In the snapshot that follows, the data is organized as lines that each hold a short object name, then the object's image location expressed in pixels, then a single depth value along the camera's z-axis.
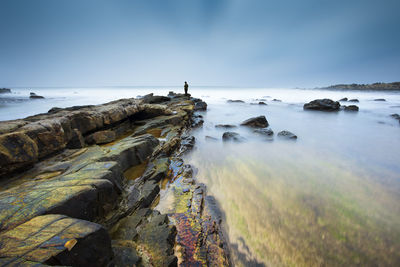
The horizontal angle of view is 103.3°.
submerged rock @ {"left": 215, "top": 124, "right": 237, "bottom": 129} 12.30
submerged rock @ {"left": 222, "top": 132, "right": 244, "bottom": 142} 9.20
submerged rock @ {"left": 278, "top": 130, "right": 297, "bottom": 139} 9.89
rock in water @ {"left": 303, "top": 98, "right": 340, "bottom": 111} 20.77
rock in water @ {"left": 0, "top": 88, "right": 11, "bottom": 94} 57.46
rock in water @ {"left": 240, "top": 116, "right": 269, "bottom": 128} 12.36
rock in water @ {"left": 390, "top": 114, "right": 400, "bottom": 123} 15.86
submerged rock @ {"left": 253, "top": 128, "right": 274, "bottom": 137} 10.11
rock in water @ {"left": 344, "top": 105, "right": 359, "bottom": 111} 21.42
